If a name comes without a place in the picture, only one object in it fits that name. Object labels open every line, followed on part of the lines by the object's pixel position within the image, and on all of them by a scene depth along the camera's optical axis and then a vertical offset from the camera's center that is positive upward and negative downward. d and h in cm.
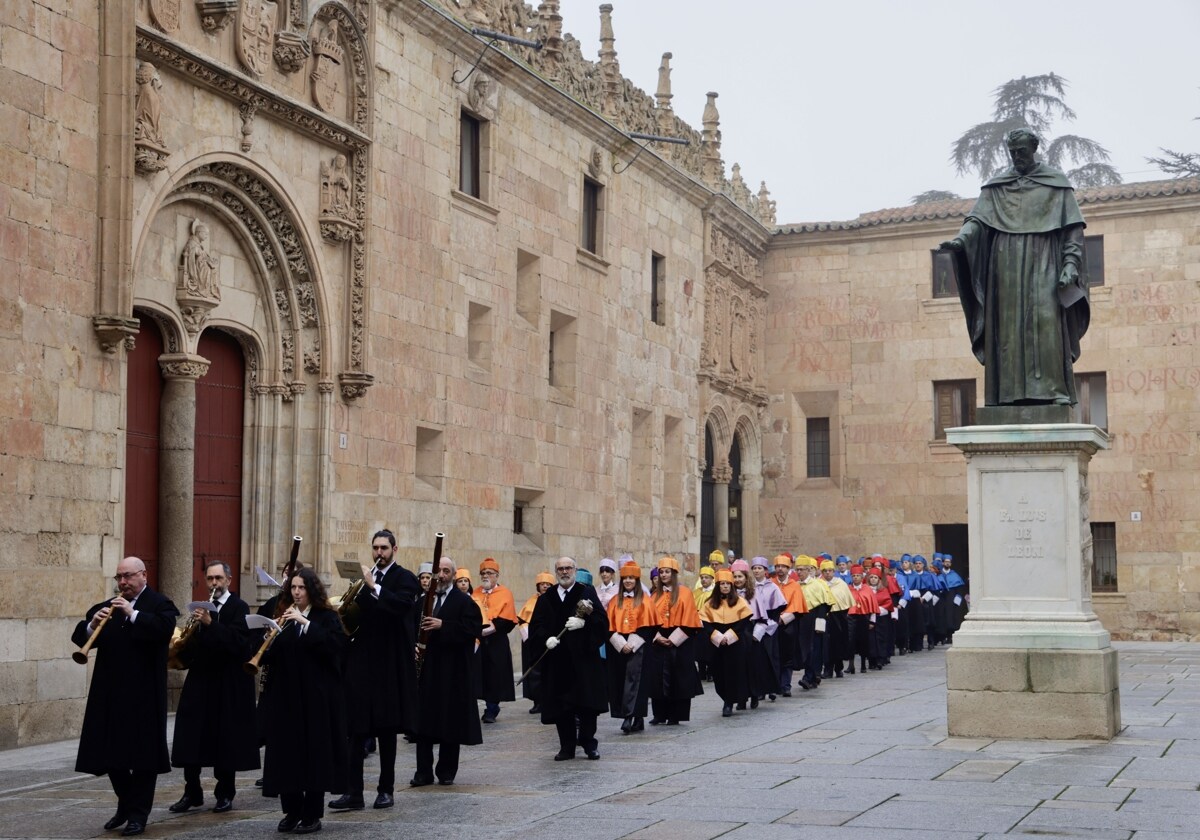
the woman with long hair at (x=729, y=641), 1772 -106
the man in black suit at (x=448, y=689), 1191 -106
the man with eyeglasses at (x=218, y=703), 1086 -107
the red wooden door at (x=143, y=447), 1691 +97
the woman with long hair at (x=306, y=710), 996 -103
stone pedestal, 1314 -49
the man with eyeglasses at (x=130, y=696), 1005 -95
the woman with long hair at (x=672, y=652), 1633 -109
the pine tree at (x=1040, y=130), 5738 +1429
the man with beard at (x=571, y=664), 1343 -100
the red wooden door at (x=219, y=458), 1817 +93
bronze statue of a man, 1385 +217
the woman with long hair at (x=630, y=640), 1594 -97
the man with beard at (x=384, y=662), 1118 -83
